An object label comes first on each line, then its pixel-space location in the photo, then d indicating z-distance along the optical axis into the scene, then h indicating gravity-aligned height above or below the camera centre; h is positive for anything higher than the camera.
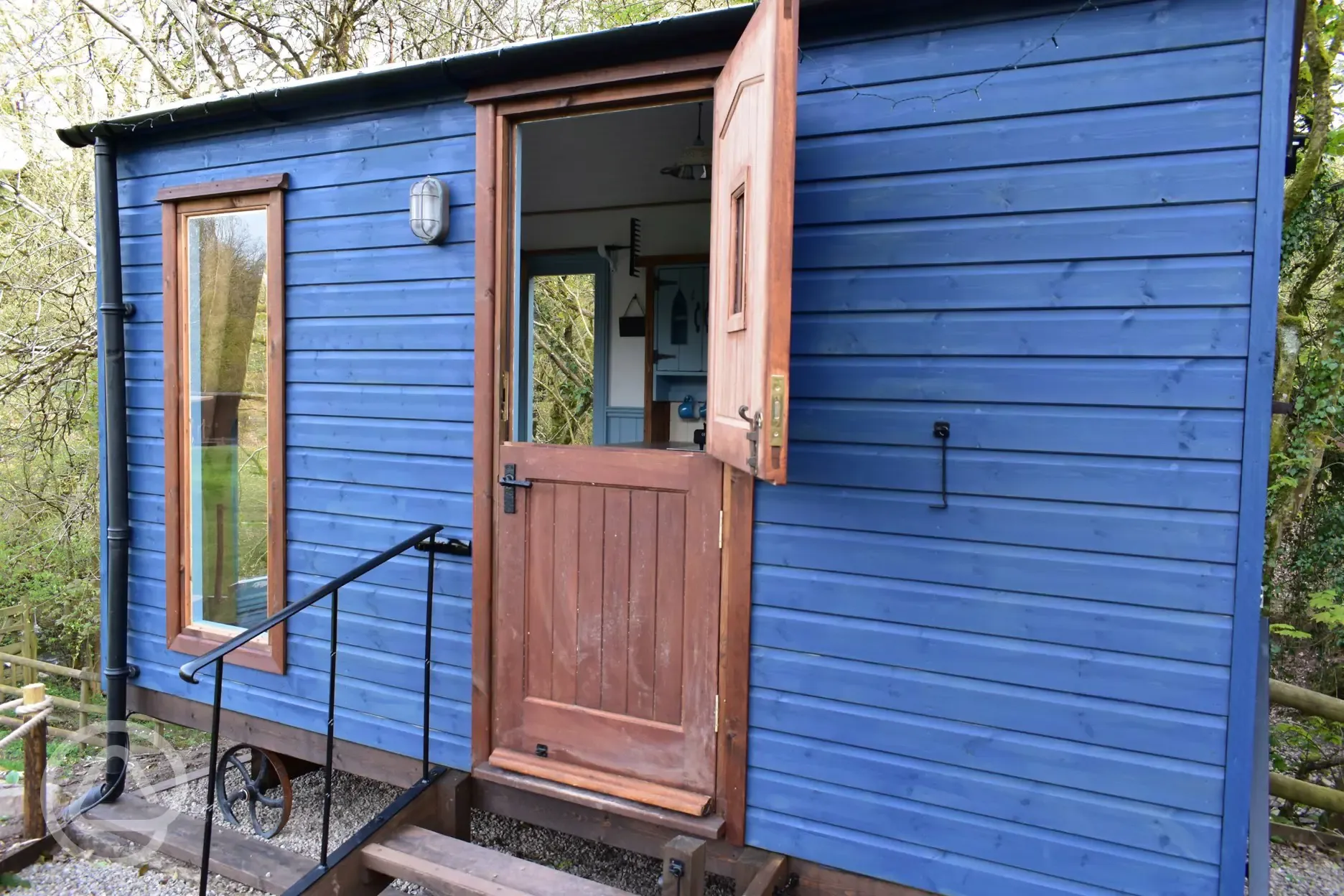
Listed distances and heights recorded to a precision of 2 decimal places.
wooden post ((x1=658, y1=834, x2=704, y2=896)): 2.14 -1.20
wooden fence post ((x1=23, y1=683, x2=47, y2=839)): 3.28 -1.53
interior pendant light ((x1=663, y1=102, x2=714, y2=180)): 3.79 +1.20
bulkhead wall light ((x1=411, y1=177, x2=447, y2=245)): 2.82 +0.69
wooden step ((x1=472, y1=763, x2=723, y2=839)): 2.41 -1.22
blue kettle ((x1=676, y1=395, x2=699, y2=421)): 5.20 +0.03
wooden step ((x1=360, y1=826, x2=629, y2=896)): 2.32 -1.36
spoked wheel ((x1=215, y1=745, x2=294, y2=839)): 3.36 -1.66
